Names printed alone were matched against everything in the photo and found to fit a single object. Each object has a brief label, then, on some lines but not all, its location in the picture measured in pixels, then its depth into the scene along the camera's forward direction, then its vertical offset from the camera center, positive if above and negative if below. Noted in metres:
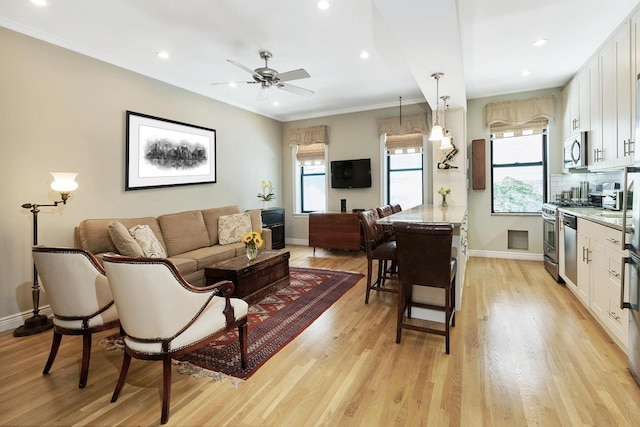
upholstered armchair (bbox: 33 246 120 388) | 2.07 -0.51
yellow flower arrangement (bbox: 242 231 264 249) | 3.60 -0.29
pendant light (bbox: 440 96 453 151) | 4.18 +1.31
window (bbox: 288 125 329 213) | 6.90 +1.08
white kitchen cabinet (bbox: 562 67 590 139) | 4.05 +1.50
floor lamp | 2.94 -0.70
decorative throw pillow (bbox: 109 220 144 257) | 3.34 -0.27
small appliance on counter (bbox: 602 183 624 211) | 3.49 +0.19
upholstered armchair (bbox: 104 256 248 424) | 1.73 -0.55
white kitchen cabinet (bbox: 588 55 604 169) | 3.62 +1.13
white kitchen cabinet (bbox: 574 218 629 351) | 2.51 -0.57
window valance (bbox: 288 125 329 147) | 6.79 +1.72
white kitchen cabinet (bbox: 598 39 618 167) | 3.28 +1.17
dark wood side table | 5.89 -0.31
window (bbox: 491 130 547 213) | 5.40 +0.73
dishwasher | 3.48 -0.39
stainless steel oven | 4.16 -0.35
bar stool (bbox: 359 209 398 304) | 3.42 -0.35
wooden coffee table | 3.39 -0.68
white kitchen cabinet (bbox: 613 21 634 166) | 2.97 +1.15
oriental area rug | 2.33 -1.06
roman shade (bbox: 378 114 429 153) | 5.92 +1.57
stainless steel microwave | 4.01 +0.84
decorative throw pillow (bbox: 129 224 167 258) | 3.55 -0.30
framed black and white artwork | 4.13 +0.90
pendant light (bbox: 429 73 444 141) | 3.84 +0.98
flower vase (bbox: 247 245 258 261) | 3.65 -0.44
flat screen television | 6.47 +0.84
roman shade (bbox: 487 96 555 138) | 5.14 +1.63
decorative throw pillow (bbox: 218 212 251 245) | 4.84 -0.21
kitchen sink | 2.96 -0.01
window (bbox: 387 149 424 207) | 6.22 +0.72
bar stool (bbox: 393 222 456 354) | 2.46 -0.36
